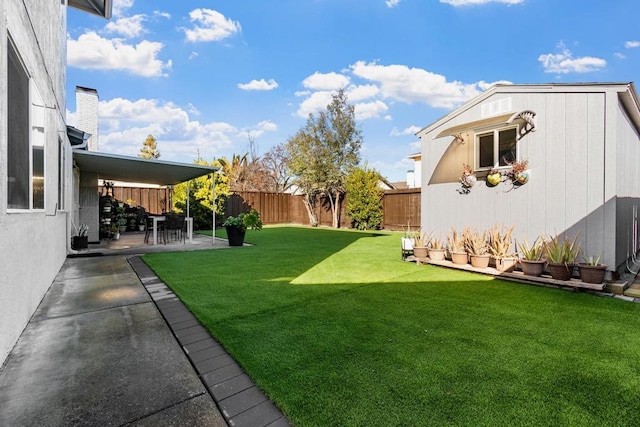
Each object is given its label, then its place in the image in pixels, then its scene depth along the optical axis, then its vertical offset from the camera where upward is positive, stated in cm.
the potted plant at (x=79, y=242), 738 -76
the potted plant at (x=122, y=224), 1210 -50
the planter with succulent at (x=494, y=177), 544 +63
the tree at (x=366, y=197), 1423 +70
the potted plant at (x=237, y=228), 871 -48
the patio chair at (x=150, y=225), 943 -46
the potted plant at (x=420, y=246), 618 -71
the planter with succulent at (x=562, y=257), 439 -68
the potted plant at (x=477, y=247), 536 -66
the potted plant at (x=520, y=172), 509 +69
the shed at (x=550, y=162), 436 +85
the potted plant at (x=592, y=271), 407 -82
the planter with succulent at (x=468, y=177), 586 +68
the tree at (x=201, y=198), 1348 +64
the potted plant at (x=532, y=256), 468 -73
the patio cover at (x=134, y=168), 706 +120
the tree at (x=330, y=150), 1639 +340
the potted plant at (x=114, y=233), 992 -72
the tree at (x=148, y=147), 2580 +553
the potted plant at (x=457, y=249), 564 -72
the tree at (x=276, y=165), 2725 +423
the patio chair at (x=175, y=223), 897 -35
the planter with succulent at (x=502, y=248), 510 -64
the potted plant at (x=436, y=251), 601 -79
